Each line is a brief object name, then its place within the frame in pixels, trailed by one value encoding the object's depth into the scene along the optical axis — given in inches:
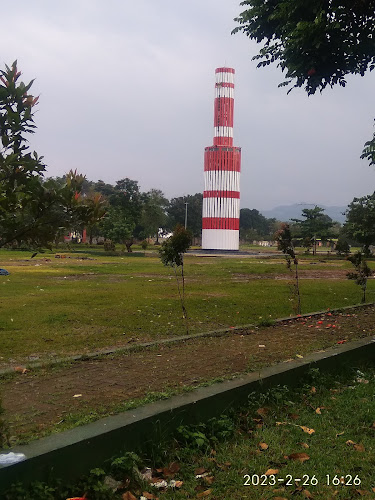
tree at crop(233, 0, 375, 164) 269.9
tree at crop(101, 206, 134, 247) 1757.8
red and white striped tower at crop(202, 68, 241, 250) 2174.0
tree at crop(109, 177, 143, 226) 1955.2
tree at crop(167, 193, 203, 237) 3046.3
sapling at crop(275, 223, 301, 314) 391.5
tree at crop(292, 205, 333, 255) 1870.1
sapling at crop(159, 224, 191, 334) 299.4
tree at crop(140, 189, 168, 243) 2300.8
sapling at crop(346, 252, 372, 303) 429.1
